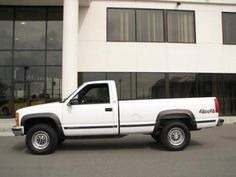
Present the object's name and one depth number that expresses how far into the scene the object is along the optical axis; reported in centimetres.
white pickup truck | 911
